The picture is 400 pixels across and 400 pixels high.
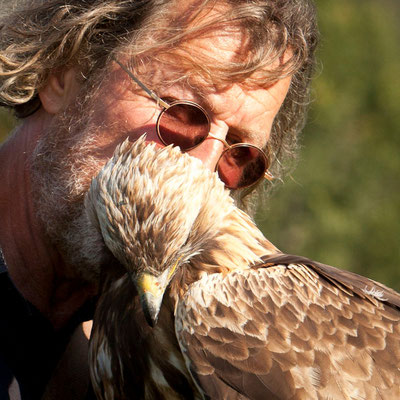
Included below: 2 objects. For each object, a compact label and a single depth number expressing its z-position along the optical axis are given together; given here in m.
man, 4.34
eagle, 3.31
